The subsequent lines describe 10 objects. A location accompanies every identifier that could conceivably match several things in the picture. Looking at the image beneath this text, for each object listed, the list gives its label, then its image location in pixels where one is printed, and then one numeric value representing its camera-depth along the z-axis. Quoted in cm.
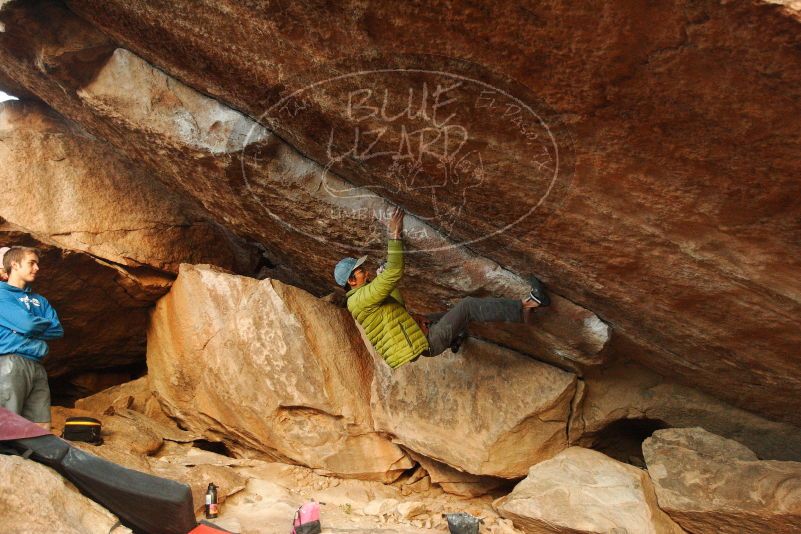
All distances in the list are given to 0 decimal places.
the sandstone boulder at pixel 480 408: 540
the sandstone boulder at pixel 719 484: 412
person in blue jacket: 438
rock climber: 458
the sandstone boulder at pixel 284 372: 582
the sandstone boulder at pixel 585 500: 438
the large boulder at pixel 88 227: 592
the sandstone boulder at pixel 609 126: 259
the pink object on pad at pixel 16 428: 382
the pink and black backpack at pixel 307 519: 437
